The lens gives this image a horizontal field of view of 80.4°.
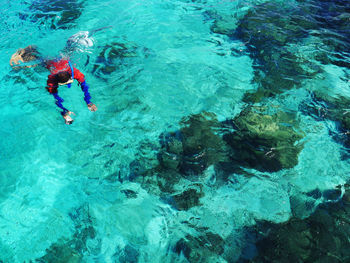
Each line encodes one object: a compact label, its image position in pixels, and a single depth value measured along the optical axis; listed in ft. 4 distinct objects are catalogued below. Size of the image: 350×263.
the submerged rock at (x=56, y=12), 26.76
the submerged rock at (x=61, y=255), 10.37
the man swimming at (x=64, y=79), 12.47
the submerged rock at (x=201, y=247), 10.31
